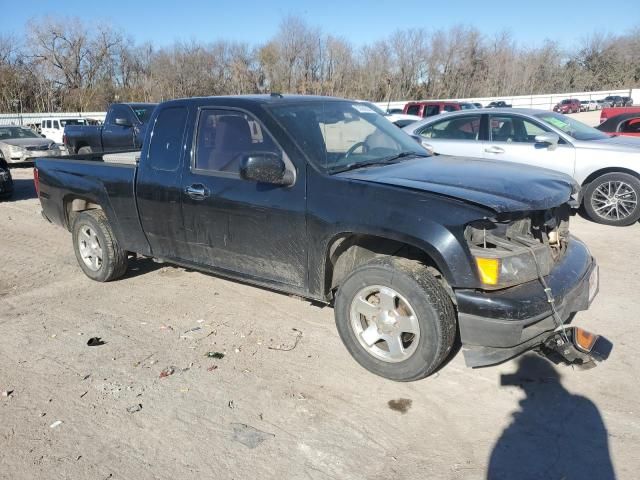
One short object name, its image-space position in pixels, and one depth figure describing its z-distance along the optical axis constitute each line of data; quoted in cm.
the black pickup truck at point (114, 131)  1240
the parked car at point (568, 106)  4831
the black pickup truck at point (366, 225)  308
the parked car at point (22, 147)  1678
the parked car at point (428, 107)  2041
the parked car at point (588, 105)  5371
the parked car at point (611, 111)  1298
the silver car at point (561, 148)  738
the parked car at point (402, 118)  1720
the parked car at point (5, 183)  1071
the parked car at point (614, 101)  5094
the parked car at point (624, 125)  1031
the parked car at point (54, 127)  2364
